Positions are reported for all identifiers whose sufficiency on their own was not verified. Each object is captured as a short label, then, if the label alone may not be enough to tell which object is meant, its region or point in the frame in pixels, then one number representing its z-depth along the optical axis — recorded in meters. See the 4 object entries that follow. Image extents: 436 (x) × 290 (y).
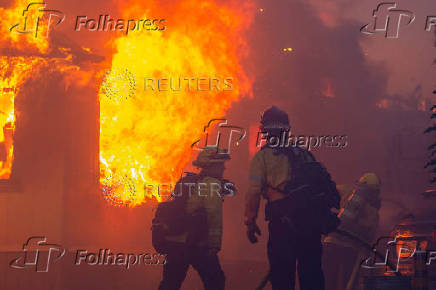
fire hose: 17.62
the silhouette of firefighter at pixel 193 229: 15.09
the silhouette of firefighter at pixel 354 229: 18.61
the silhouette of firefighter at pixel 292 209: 13.91
